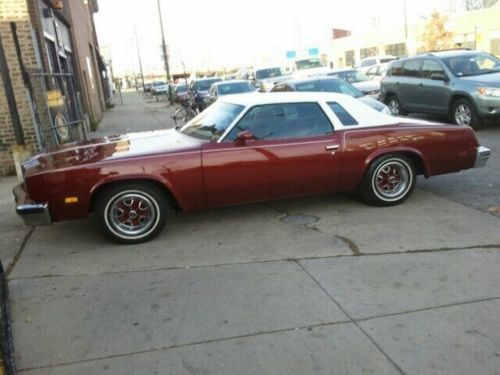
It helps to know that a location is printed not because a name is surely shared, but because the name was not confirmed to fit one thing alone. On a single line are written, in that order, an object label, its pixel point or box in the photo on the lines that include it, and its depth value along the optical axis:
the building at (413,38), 45.12
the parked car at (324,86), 11.82
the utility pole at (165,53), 30.00
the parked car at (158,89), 43.59
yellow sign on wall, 9.29
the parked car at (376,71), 21.06
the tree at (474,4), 64.81
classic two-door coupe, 4.94
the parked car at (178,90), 31.45
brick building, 8.64
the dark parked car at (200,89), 20.62
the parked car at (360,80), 15.41
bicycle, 17.74
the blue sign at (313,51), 61.69
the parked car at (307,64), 29.79
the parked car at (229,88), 17.45
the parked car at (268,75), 22.61
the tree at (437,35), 45.19
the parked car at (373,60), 32.88
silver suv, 10.52
